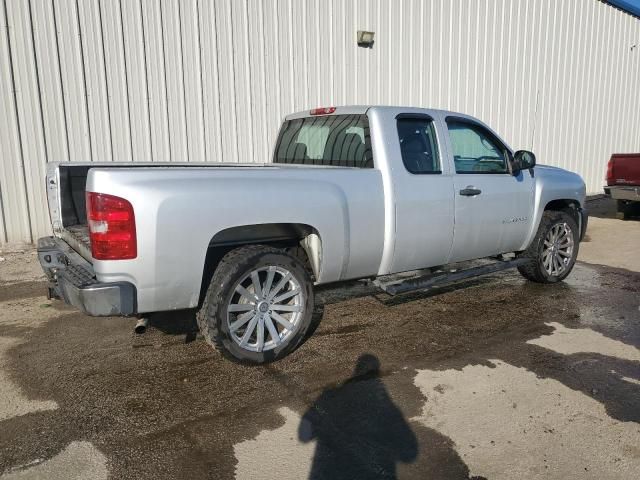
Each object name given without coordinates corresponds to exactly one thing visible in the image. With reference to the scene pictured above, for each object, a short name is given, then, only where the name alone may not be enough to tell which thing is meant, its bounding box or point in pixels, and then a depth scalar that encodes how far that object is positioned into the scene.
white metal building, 7.23
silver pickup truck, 3.07
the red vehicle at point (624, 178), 9.95
